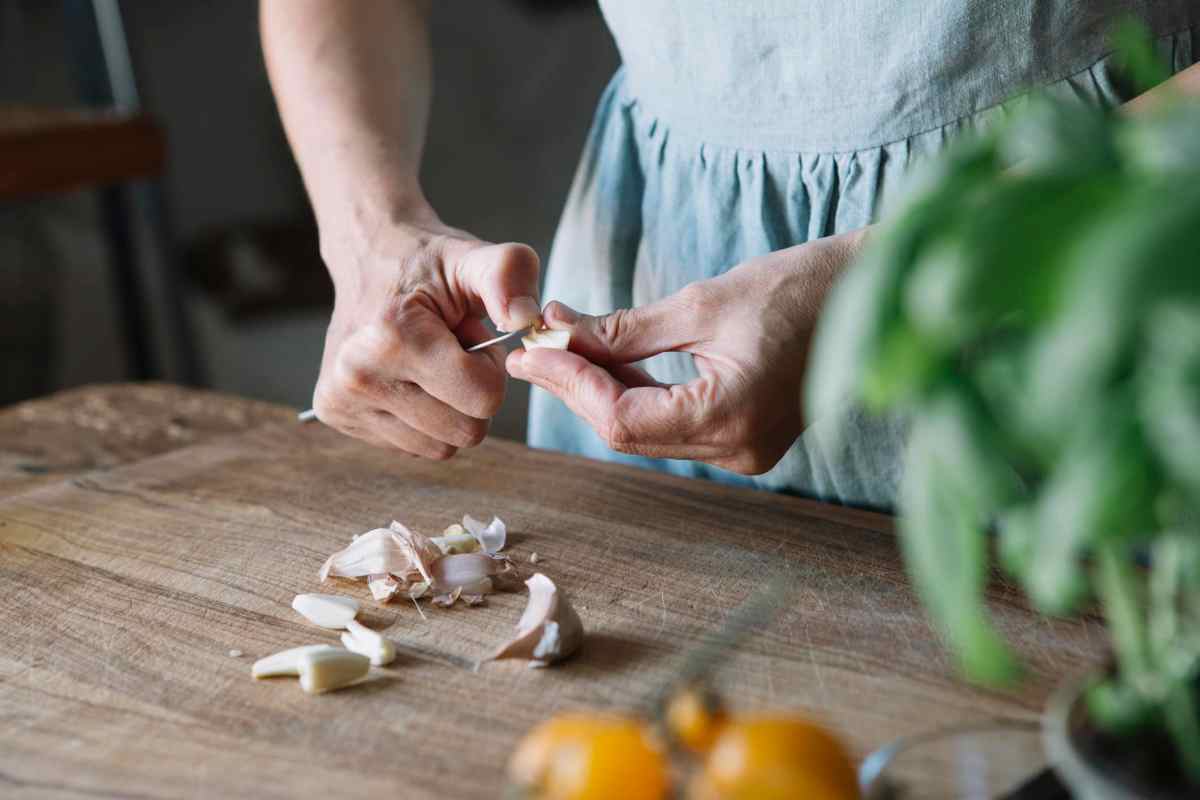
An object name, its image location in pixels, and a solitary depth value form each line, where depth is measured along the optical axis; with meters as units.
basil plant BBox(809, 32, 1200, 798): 0.38
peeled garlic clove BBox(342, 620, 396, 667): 0.81
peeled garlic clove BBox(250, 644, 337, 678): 0.80
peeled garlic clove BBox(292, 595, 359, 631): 0.87
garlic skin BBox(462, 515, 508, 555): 0.99
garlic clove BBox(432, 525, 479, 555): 0.97
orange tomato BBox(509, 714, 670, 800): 0.49
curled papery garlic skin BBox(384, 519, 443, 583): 0.92
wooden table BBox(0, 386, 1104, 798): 0.71
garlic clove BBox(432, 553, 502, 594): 0.91
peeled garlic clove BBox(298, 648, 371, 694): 0.77
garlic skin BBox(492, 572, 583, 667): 0.79
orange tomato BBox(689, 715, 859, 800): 0.48
